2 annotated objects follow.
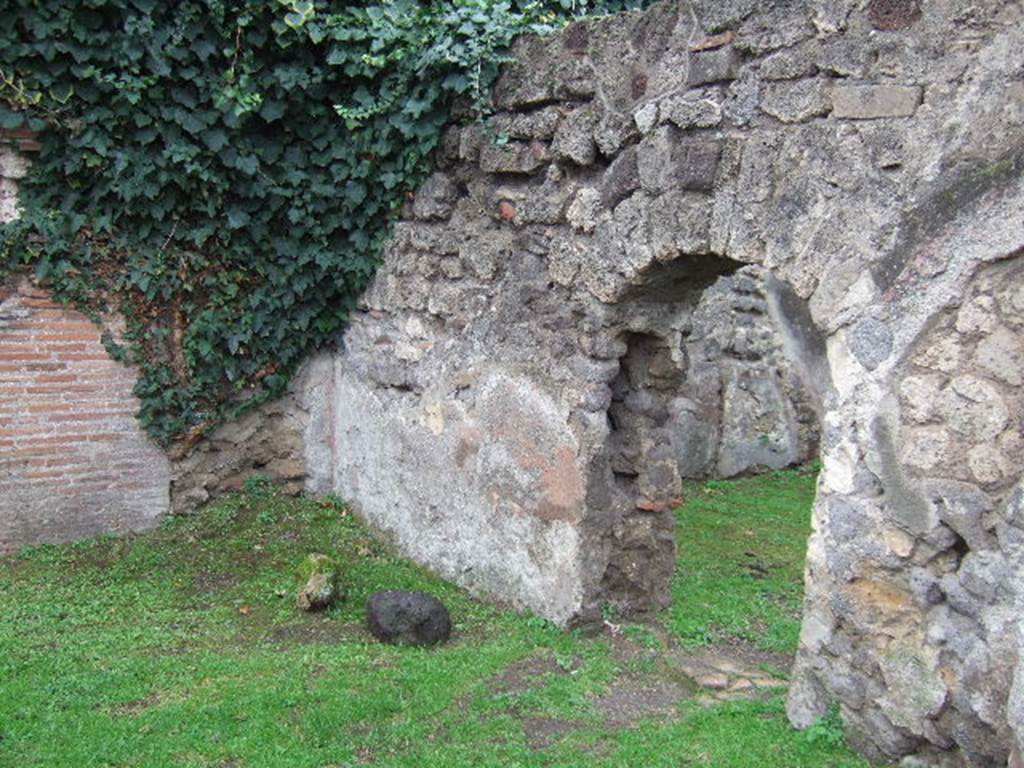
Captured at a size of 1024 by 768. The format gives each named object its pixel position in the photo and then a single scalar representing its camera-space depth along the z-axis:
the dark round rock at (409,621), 4.67
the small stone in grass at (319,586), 5.05
